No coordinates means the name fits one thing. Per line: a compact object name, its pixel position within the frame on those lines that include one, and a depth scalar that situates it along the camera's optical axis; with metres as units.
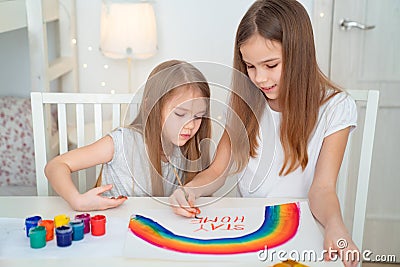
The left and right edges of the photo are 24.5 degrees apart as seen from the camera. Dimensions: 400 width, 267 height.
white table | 2.02
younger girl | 1.92
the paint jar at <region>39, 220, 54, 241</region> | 1.88
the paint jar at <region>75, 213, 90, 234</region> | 1.91
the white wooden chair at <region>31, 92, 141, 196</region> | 2.36
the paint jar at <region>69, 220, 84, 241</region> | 1.88
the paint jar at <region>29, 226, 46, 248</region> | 1.85
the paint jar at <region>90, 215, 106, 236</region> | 1.90
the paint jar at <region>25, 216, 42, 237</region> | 1.90
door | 3.19
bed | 3.04
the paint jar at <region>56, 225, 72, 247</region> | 1.85
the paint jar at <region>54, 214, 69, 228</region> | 1.90
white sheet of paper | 1.82
